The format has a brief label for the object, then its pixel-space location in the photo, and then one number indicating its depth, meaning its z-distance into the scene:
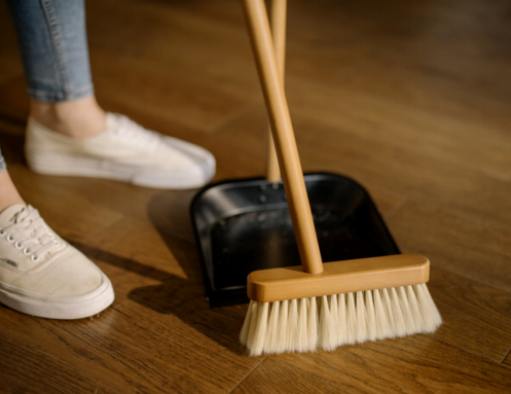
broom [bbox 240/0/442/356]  0.75
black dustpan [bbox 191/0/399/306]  0.93
